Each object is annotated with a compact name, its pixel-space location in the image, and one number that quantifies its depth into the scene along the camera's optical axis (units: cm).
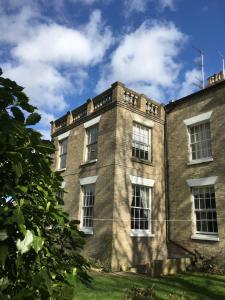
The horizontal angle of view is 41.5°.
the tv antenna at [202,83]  1989
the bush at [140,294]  762
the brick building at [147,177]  1374
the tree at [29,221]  147
